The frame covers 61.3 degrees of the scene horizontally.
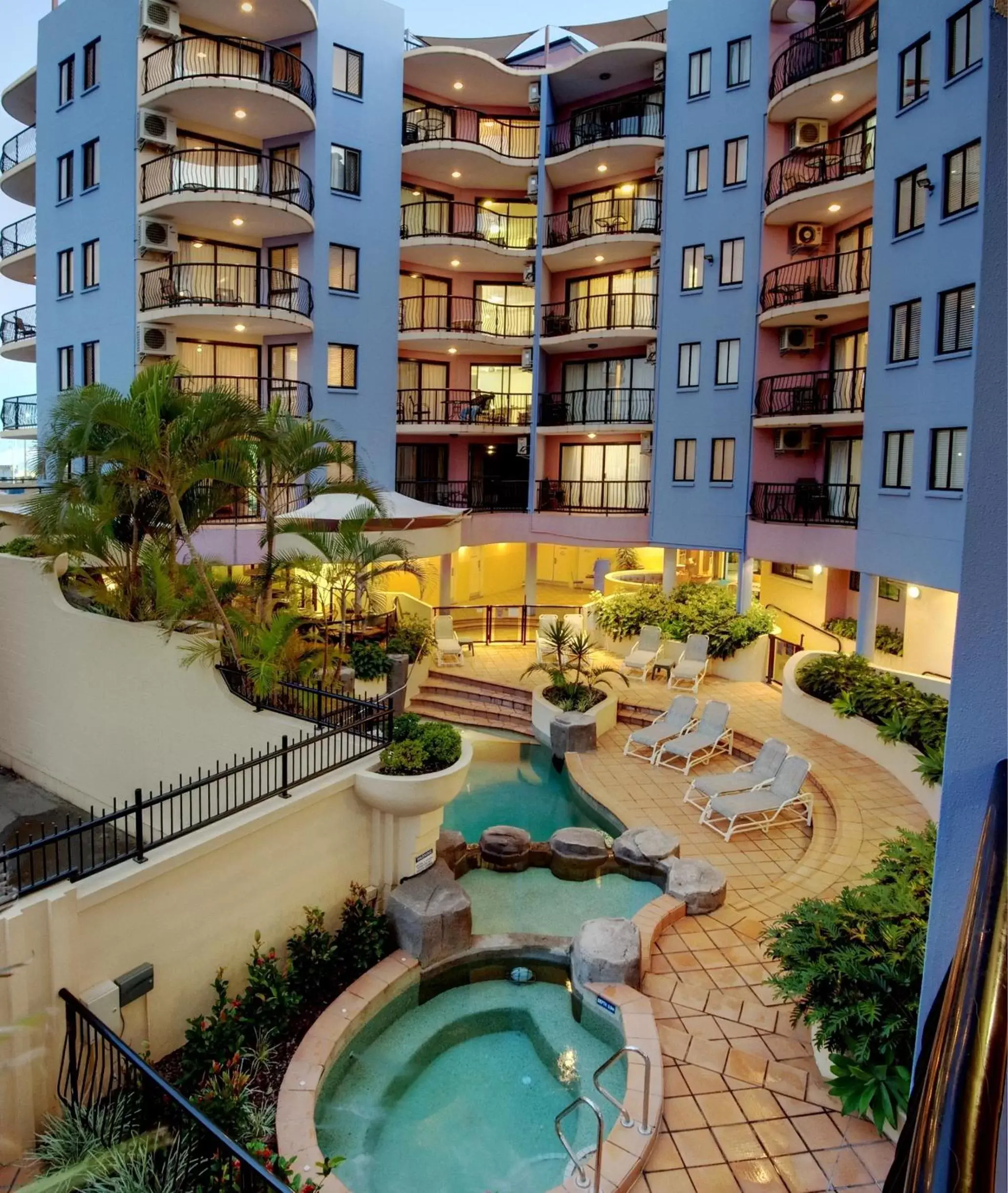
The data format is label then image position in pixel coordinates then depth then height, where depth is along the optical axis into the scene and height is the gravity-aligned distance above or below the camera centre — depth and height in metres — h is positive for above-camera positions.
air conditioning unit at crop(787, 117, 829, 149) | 20.38 +9.12
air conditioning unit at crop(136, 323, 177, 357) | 21.44 +4.02
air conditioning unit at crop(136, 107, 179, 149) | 20.77 +9.05
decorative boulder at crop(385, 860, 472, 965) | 8.43 -4.12
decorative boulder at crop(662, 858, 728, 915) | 9.33 -4.13
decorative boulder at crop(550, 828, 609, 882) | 10.56 -4.31
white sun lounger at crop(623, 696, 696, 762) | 14.37 -3.73
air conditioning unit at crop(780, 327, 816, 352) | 20.56 +4.21
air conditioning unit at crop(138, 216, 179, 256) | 21.06 +6.52
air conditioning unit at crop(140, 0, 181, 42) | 20.27 +11.50
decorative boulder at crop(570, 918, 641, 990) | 7.83 -4.12
